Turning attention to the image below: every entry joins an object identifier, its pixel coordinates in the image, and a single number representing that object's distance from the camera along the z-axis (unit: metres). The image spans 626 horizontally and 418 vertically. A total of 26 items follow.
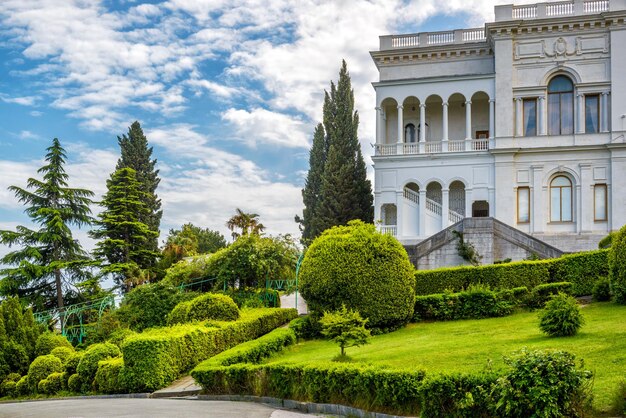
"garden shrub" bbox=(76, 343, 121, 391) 22.52
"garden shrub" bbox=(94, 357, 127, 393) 20.71
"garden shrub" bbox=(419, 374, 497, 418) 10.41
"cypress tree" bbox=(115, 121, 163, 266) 47.78
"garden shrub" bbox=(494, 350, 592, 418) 9.73
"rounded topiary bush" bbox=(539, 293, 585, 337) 16.70
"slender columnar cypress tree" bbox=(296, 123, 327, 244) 49.50
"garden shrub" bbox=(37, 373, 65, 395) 23.92
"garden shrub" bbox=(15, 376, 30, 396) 25.65
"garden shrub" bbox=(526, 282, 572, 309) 24.06
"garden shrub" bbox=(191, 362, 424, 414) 12.09
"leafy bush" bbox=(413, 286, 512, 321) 24.09
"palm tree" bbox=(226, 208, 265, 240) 53.19
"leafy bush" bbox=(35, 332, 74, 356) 28.55
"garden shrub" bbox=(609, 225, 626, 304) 20.39
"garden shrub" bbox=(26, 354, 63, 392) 25.23
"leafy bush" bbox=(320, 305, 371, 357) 17.12
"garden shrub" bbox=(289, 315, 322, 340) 24.53
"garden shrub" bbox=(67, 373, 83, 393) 22.85
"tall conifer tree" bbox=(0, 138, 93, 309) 38.53
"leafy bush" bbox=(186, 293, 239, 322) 25.00
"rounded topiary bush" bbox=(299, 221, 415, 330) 23.39
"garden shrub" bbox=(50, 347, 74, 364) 26.63
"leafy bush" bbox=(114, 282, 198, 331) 30.31
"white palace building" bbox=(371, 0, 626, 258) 39.12
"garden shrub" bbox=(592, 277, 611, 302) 22.81
